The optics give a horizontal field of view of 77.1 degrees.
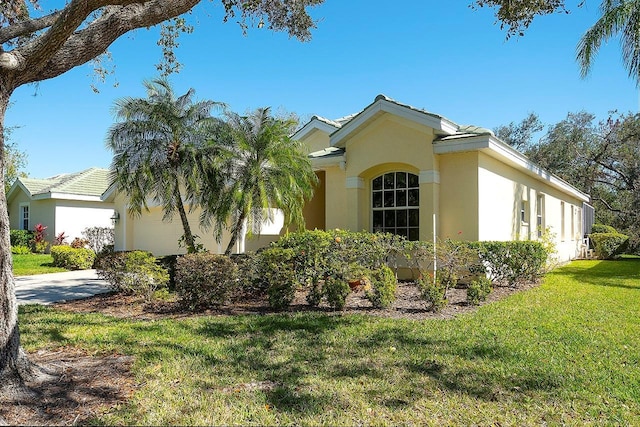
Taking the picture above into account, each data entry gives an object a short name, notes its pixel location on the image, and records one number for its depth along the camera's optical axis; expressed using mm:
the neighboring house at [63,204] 23406
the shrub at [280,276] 8047
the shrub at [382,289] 8008
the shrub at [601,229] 28219
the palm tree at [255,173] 10289
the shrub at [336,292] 7852
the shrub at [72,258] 17297
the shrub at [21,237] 23136
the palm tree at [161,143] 10234
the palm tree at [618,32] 12426
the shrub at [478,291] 8328
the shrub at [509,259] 10156
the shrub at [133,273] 8977
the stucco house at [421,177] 10953
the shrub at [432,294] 7764
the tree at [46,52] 4219
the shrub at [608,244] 22469
